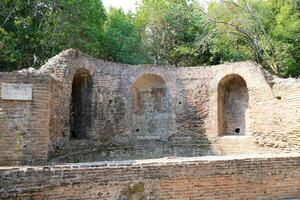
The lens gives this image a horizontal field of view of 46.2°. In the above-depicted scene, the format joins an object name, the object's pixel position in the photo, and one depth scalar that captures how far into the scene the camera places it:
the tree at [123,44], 17.92
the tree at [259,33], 16.49
